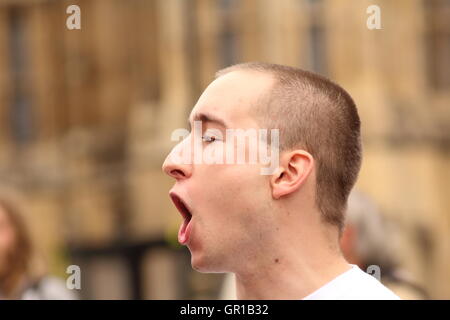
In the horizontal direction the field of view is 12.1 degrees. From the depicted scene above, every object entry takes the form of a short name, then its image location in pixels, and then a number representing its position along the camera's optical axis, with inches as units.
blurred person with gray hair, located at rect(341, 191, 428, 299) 233.5
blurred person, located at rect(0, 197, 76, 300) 217.7
